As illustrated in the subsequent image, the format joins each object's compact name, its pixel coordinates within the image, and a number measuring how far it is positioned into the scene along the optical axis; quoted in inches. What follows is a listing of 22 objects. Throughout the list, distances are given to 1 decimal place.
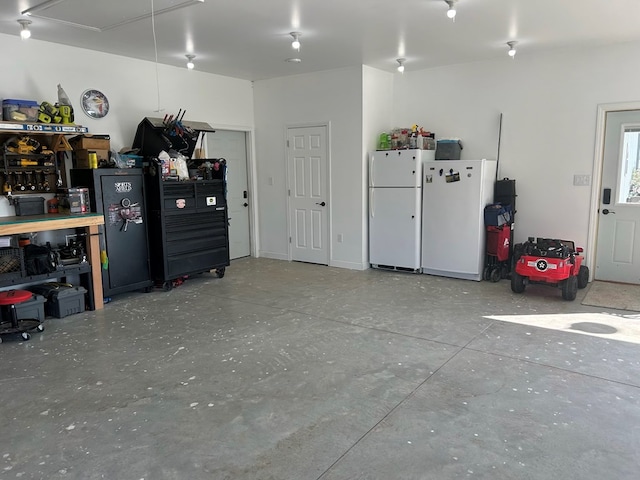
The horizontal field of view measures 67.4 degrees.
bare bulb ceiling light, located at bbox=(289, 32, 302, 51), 186.8
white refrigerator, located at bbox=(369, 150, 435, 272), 241.9
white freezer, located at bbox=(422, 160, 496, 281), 226.1
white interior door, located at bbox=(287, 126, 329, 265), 267.9
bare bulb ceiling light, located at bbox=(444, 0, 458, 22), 149.9
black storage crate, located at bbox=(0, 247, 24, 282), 169.5
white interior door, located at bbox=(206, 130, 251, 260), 278.8
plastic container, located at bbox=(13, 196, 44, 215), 187.5
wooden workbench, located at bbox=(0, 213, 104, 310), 167.0
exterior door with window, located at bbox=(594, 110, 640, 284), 214.5
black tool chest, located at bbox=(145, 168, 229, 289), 215.6
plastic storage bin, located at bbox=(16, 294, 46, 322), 168.9
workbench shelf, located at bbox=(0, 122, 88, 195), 179.9
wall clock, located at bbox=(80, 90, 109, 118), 209.5
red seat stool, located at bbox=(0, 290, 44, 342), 160.6
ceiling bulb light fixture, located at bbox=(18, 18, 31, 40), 167.3
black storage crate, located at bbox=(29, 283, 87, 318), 181.8
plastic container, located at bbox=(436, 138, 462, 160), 241.9
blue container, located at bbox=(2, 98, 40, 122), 177.2
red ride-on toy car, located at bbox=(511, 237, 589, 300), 195.6
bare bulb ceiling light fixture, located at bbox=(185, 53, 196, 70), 220.4
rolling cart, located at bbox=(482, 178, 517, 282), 224.2
